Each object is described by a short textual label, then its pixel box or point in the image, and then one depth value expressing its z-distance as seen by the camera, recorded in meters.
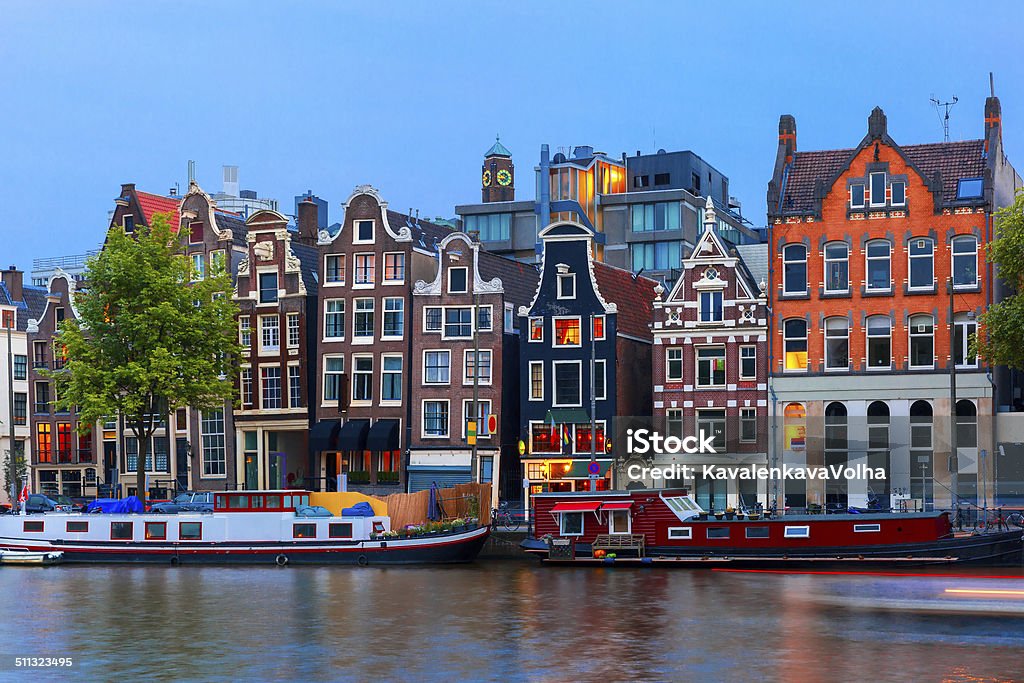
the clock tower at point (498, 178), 146.25
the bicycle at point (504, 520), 74.98
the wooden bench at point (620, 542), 68.31
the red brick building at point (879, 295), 78.56
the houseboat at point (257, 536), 70.88
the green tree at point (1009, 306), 66.94
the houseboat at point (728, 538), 63.72
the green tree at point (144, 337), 84.69
